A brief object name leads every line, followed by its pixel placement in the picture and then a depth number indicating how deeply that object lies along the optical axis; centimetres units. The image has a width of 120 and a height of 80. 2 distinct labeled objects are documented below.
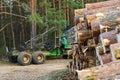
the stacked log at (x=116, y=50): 572
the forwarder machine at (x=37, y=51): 2080
